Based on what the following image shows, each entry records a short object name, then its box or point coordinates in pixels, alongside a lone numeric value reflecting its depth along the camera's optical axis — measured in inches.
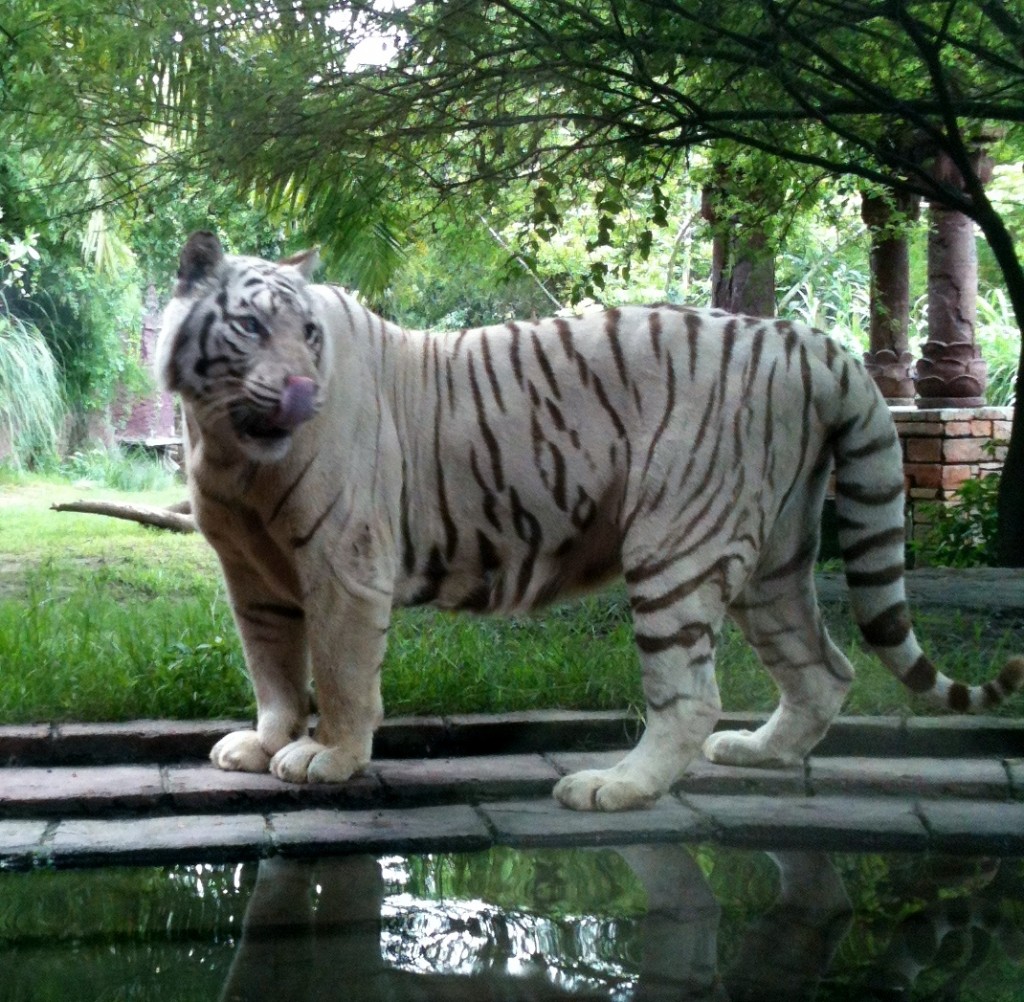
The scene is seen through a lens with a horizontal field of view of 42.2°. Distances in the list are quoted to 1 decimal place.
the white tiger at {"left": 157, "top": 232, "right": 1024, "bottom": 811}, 141.5
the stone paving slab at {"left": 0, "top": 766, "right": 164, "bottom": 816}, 137.3
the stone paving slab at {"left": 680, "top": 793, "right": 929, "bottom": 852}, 136.7
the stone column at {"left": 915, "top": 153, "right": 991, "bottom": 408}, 393.7
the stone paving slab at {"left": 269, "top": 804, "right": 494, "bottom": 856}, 128.6
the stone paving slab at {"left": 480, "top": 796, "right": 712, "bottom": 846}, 133.4
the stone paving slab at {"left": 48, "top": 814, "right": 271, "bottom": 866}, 124.5
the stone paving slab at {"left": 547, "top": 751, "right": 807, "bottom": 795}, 153.6
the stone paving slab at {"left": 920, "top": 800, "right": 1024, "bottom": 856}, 136.2
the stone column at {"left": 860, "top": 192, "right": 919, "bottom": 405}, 402.6
